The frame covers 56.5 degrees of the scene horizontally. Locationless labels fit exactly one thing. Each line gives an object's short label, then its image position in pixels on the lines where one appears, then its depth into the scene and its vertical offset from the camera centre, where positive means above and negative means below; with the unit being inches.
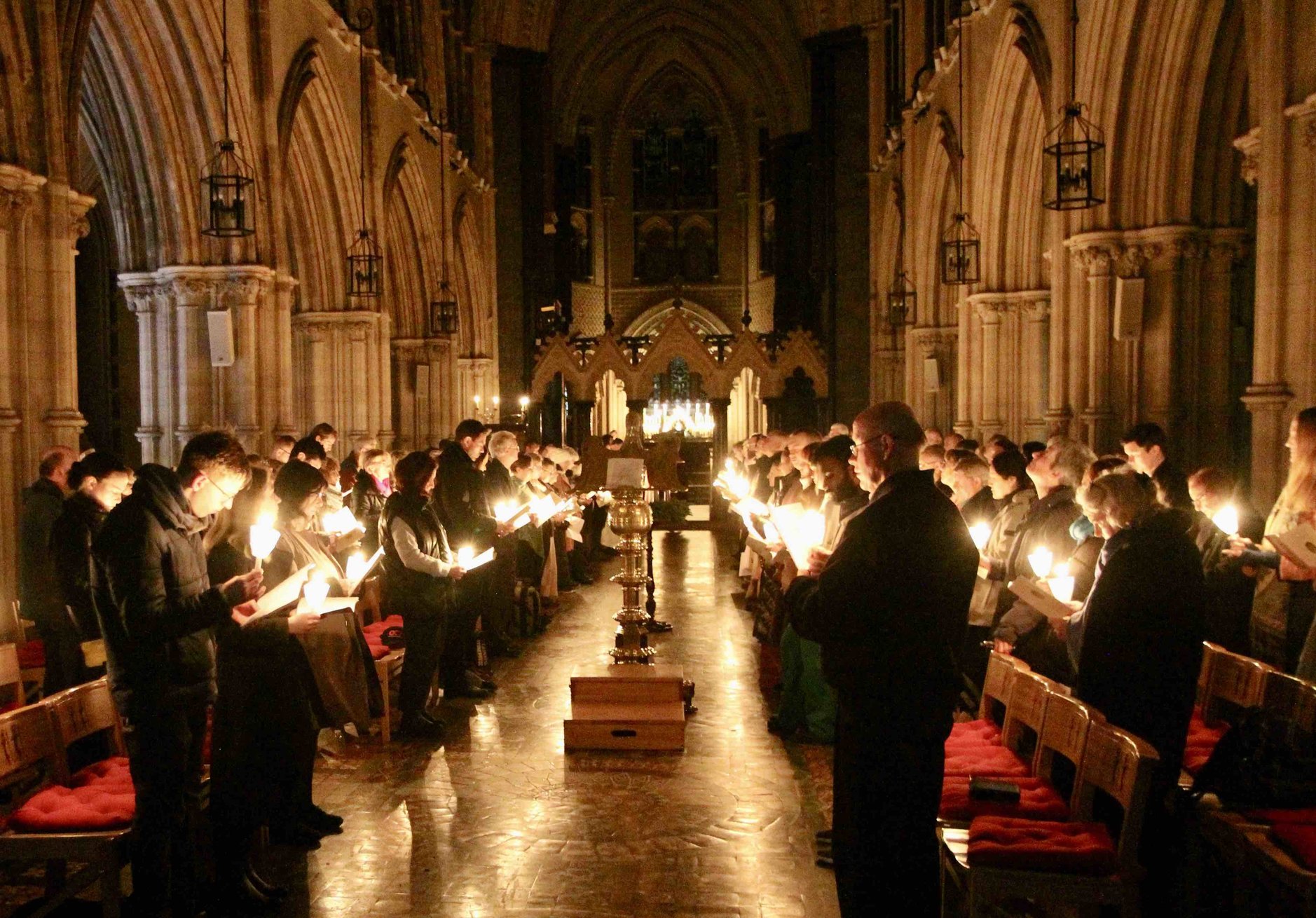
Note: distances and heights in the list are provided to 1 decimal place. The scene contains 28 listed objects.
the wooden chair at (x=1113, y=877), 139.9 -55.0
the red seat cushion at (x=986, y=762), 180.2 -54.6
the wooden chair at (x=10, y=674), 203.0 -44.2
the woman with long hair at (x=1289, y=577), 213.8 -33.1
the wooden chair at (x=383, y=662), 285.6 -61.3
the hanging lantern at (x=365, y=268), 647.1 +75.1
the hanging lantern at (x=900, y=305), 783.1 +63.2
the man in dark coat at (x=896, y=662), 141.9 -30.6
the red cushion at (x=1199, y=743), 182.9 -54.4
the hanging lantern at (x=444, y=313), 834.8 +64.4
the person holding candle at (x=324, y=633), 219.5 -44.0
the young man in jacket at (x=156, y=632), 164.1 -30.3
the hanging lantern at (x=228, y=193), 434.3 +80.6
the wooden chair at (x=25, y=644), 261.0 -57.3
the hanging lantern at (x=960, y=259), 552.4 +65.8
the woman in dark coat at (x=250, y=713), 182.7 -48.0
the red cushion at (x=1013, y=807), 160.6 -53.9
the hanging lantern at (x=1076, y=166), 370.3 +75.1
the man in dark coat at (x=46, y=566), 269.0 -36.5
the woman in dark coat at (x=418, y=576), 283.3 -40.4
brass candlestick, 308.0 -43.1
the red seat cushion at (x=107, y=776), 177.5 -54.5
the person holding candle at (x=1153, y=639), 166.7 -33.0
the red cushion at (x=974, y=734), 196.7 -54.8
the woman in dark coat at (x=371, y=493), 368.5 -27.7
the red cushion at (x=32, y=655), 267.6 -54.9
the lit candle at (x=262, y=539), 177.9 -19.4
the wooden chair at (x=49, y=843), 157.3 -56.1
